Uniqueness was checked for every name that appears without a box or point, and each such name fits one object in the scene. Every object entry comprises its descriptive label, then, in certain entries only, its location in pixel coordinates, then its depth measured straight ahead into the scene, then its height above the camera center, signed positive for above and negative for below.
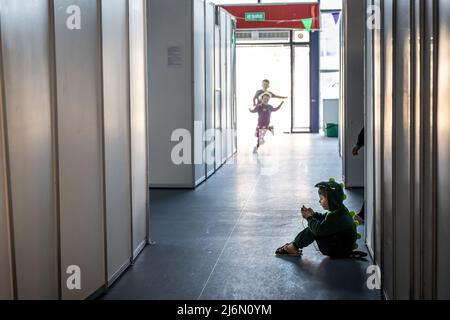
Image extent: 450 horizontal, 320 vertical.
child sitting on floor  4.89 -0.89
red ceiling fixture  18.94 +2.60
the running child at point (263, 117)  15.03 -0.21
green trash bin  18.03 -0.63
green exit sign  19.05 +2.60
